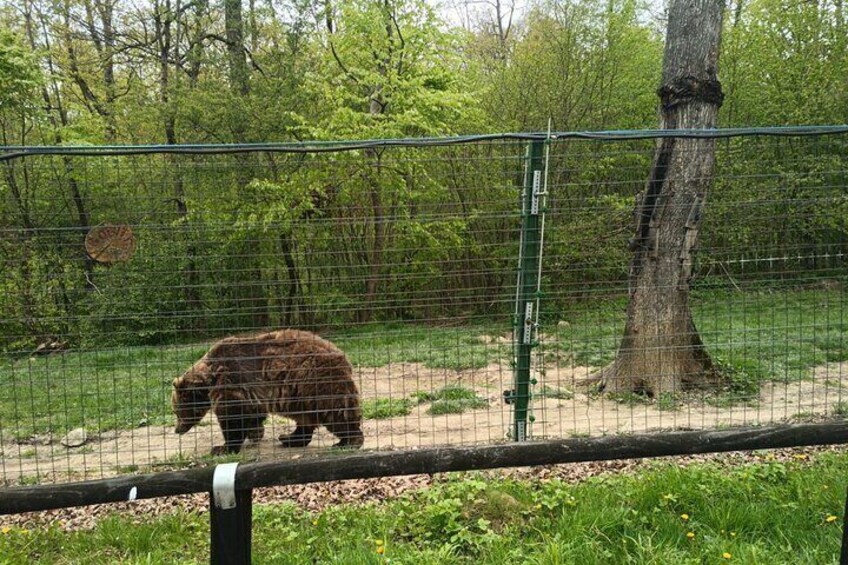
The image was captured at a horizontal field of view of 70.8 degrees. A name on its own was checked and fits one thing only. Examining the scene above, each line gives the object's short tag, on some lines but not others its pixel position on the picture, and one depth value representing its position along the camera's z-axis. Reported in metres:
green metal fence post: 4.15
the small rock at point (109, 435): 5.99
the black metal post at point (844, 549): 2.54
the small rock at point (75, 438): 5.82
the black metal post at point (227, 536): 2.49
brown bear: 5.05
